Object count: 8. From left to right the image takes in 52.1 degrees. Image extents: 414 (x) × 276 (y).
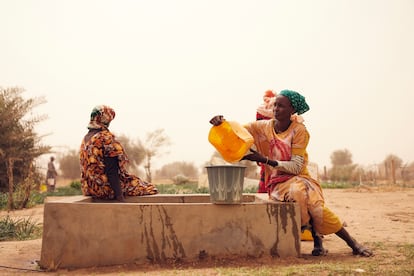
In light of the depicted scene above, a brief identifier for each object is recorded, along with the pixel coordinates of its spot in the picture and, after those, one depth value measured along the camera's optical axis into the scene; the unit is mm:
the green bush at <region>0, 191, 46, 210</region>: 11769
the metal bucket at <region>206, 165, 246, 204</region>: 4465
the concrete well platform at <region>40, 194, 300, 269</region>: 4422
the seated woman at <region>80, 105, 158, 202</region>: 5301
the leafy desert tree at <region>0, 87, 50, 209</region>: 15047
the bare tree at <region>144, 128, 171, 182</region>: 27531
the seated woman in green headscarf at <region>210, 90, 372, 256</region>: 4684
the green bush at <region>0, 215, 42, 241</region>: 6500
